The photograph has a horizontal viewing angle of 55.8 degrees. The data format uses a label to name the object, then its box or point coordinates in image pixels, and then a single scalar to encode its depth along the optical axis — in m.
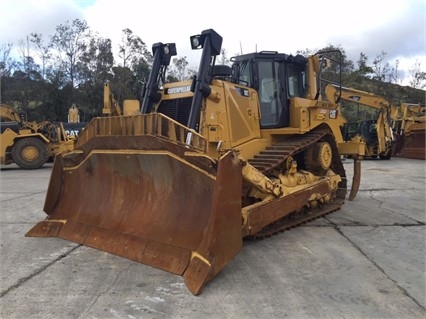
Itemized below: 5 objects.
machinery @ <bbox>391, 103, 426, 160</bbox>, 19.00
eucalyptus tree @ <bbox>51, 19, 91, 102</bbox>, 35.53
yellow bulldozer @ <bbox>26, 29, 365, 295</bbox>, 3.78
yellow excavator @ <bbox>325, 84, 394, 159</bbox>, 10.93
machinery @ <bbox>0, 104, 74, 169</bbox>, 15.01
